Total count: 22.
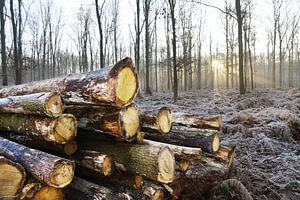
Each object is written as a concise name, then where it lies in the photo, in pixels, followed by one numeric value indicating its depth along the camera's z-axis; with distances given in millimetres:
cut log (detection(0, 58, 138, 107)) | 2369
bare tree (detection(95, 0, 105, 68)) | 16703
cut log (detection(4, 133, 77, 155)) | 2621
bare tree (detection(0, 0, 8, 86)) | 13156
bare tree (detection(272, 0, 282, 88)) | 26516
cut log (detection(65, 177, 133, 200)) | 2428
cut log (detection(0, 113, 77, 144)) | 2404
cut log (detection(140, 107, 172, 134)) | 2854
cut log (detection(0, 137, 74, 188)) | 2074
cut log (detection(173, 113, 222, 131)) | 3625
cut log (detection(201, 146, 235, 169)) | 3443
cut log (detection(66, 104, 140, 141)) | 2506
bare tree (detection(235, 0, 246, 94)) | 14195
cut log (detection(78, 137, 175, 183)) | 2443
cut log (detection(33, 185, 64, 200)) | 2205
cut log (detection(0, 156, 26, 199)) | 1990
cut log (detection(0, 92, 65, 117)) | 2365
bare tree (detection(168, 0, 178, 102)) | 13661
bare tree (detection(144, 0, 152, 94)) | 19531
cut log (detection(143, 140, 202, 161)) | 2920
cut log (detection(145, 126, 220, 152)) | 3244
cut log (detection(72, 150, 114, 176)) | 2514
